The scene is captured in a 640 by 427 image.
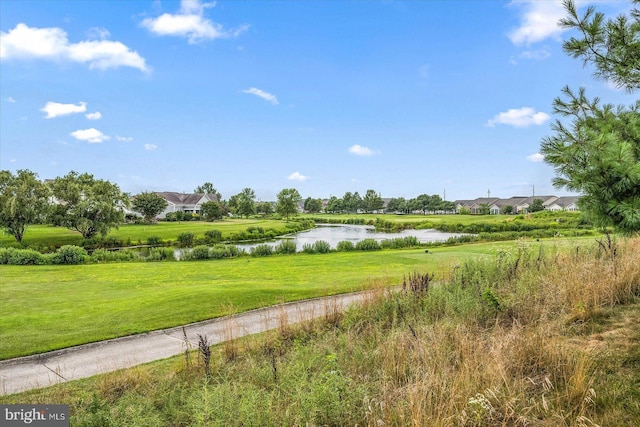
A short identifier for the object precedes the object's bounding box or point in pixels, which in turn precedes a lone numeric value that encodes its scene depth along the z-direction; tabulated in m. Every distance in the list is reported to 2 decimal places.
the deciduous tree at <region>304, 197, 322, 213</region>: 135.50
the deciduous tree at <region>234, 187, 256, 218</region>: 83.06
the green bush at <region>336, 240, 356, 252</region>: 26.11
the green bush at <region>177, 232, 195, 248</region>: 33.31
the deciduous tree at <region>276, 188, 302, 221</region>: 72.88
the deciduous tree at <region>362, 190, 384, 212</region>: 125.81
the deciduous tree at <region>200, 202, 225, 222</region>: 66.38
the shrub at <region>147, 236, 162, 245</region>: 33.19
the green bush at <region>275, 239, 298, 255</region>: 24.95
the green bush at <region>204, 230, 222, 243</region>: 35.37
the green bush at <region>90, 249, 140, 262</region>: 21.52
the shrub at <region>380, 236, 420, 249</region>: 28.17
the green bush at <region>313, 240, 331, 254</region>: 24.98
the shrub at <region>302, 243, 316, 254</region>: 24.84
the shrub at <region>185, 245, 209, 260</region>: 22.42
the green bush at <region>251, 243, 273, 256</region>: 23.94
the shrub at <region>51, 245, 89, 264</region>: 19.59
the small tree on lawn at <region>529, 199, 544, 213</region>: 77.25
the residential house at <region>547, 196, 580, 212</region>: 89.90
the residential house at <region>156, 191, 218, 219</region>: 83.09
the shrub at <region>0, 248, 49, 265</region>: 18.66
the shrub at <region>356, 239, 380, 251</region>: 26.48
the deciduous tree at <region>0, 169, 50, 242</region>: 27.89
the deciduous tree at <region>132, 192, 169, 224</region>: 60.72
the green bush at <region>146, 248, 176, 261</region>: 22.92
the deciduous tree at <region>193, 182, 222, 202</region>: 126.56
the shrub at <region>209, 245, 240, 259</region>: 23.12
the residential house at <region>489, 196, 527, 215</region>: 103.12
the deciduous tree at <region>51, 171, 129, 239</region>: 31.62
